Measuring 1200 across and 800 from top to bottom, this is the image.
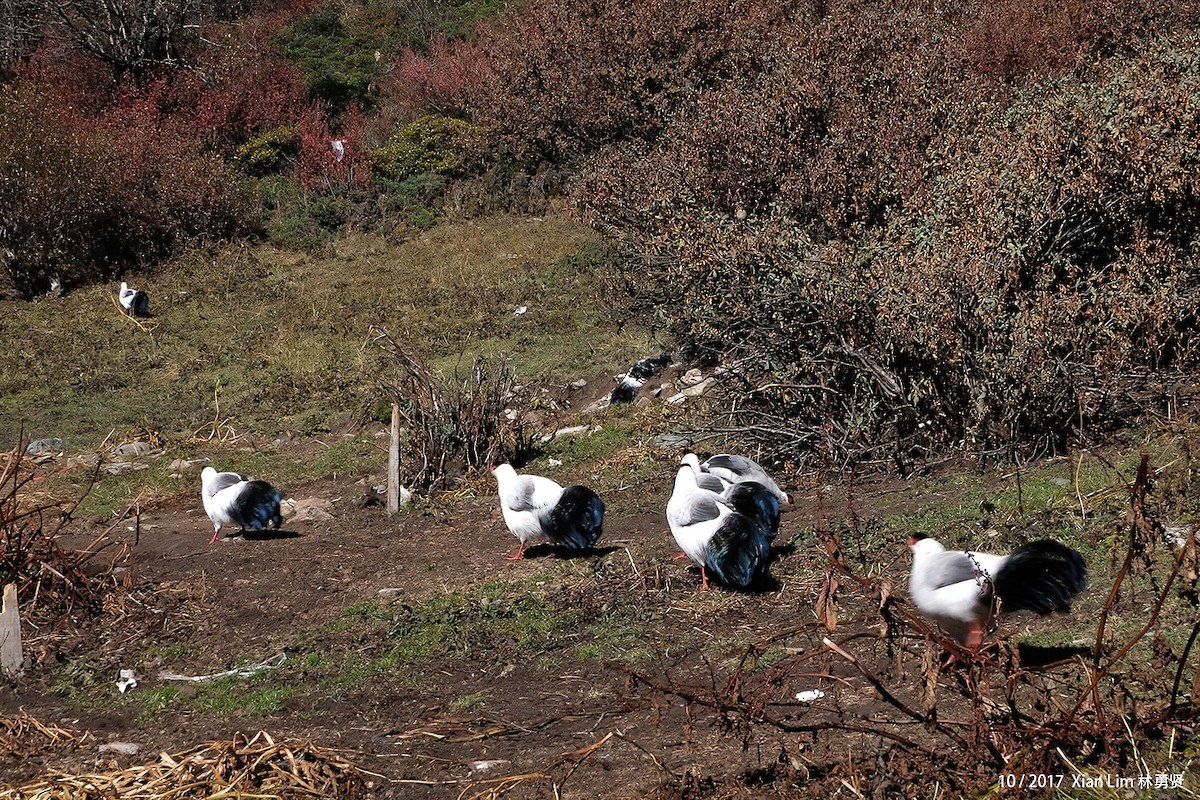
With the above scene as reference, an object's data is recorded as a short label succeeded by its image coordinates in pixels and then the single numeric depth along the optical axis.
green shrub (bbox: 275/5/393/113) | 32.09
